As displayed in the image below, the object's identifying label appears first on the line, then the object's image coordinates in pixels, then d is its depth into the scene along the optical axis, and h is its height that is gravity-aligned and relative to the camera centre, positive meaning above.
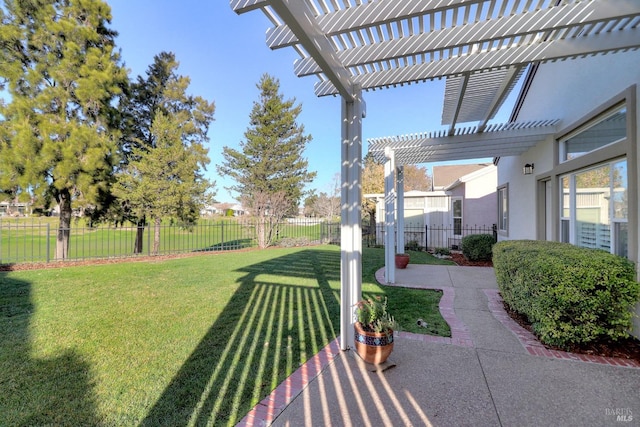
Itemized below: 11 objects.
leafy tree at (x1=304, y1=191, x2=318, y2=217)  20.03 +1.08
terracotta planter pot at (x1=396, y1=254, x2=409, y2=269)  7.84 -1.15
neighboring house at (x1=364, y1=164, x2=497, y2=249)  12.60 +0.39
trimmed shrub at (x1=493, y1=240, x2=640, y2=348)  2.97 -0.82
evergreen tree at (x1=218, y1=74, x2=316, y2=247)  18.28 +4.25
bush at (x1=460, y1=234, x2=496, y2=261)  8.95 -0.87
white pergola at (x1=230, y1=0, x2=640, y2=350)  2.39 +1.79
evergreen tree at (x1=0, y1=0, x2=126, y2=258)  8.63 +3.84
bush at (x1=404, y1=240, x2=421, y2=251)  12.50 -1.20
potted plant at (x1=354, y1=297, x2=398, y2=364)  2.78 -1.14
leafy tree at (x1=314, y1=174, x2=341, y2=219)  25.52 +1.12
